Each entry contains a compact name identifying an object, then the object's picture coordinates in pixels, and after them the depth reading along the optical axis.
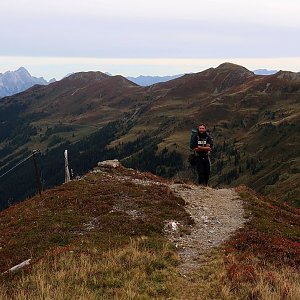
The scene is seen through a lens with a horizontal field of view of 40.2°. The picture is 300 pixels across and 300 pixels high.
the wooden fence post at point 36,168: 25.00
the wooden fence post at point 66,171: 30.55
